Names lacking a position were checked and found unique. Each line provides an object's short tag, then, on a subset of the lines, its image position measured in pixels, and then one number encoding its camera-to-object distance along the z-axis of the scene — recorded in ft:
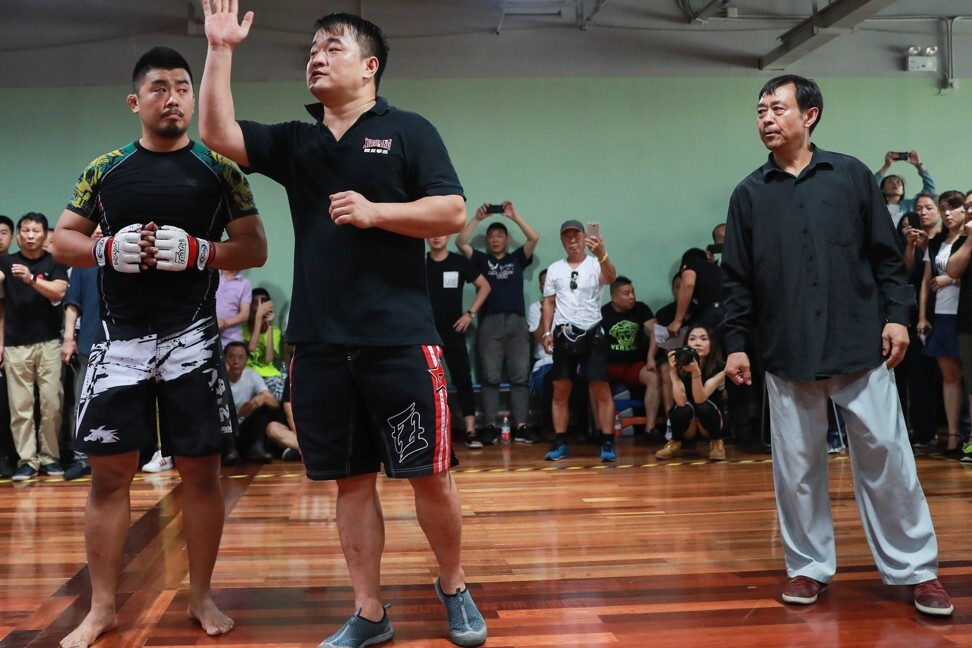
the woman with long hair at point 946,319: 19.81
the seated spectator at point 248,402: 21.76
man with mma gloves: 8.41
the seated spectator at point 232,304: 24.17
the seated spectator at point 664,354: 24.27
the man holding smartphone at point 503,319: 25.66
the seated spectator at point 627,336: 25.52
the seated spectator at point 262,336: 24.54
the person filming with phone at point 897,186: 25.21
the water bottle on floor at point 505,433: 24.64
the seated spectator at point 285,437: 21.36
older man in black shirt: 9.14
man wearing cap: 21.03
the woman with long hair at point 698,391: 20.47
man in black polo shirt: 7.82
